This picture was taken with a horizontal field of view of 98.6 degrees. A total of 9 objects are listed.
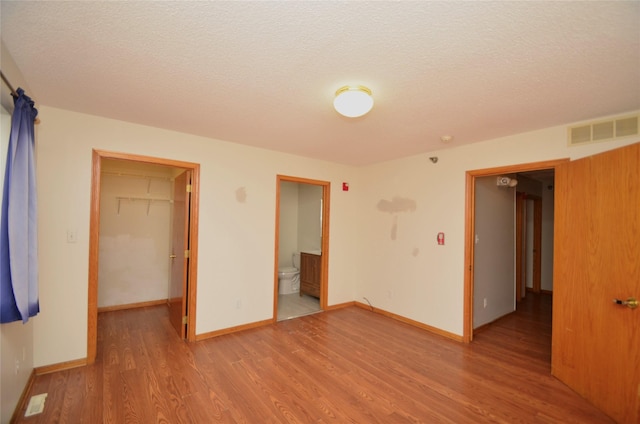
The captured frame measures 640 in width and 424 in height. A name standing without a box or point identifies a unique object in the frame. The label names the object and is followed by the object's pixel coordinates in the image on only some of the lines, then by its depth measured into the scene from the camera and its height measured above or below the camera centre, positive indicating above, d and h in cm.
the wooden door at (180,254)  332 -53
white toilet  541 -131
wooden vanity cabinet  498 -111
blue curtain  170 -6
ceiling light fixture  200 +85
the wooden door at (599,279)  203 -49
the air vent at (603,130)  235 +81
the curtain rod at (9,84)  158 +76
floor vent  202 -148
